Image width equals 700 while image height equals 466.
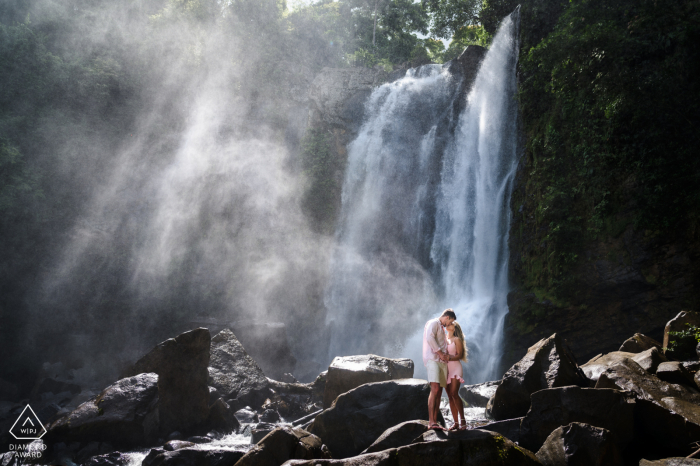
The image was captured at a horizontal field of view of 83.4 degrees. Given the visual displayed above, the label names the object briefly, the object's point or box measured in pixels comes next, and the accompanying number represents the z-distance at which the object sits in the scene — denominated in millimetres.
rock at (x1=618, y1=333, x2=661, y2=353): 8059
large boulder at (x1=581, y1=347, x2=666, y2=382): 6480
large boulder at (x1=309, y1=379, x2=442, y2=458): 6285
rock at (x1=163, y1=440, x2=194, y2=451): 6572
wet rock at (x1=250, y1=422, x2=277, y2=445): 7637
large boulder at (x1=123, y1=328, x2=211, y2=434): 8328
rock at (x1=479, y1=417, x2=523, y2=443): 5968
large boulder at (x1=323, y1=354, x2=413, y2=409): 8414
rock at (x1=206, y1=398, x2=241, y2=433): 8633
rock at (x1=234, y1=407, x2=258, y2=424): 9414
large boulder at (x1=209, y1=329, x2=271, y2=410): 10281
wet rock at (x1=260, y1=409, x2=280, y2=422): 9320
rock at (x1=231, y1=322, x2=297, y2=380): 16438
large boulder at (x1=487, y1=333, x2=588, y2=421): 6461
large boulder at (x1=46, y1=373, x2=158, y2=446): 7113
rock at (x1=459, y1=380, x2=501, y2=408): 9030
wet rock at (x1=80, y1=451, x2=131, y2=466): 6512
